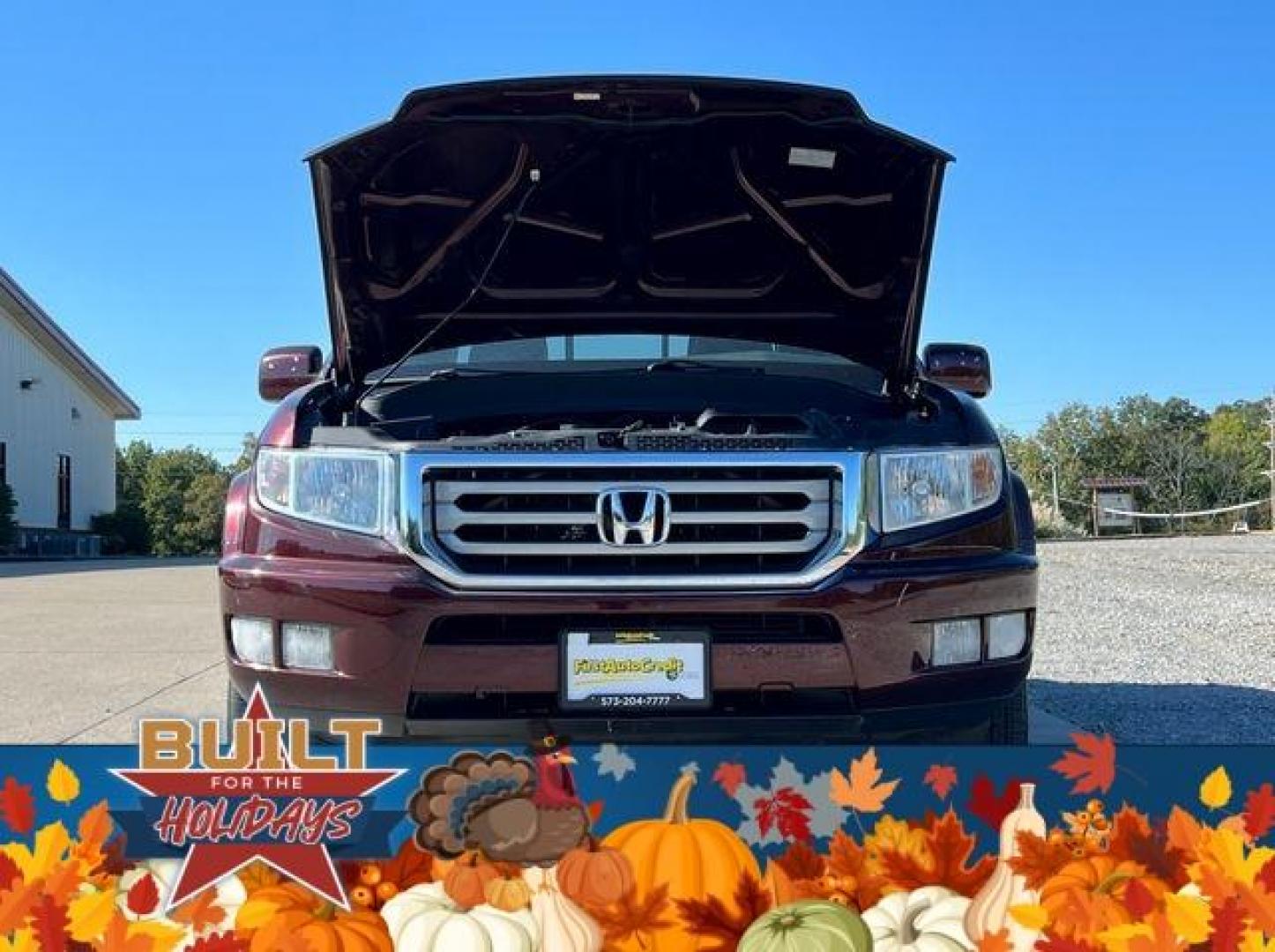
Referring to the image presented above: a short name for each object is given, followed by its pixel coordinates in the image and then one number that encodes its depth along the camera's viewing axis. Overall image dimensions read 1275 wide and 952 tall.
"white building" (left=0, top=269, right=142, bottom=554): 33.03
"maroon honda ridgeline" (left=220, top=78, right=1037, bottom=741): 2.86
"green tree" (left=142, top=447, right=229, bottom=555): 67.81
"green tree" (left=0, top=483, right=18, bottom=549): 29.53
